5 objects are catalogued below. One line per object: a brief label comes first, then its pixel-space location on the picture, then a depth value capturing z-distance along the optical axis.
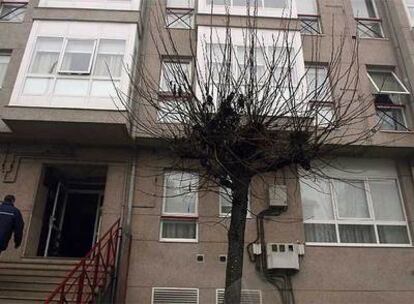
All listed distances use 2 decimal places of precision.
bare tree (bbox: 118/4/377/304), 6.77
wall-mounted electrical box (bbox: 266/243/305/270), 9.01
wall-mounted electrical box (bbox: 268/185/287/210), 9.66
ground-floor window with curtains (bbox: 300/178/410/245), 9.88
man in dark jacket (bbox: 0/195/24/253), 8.15
